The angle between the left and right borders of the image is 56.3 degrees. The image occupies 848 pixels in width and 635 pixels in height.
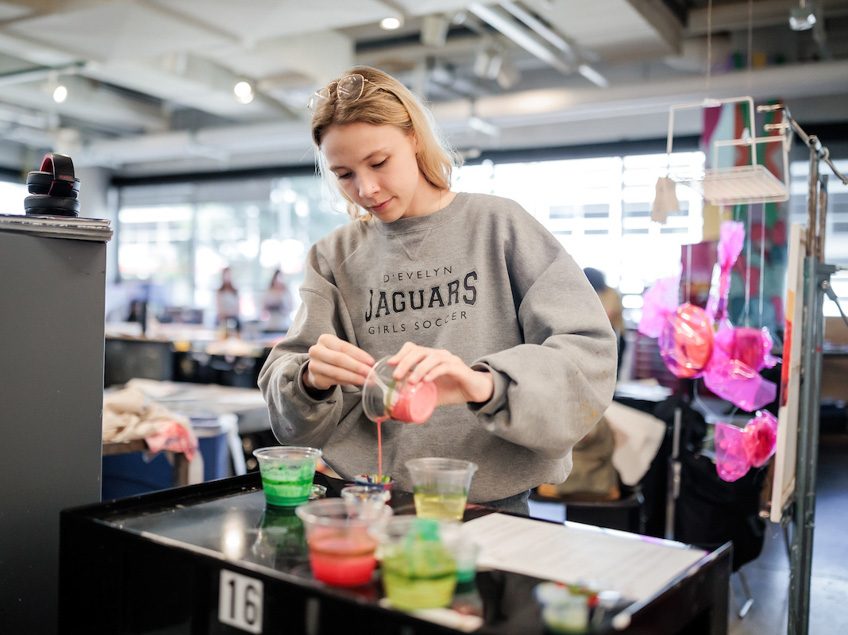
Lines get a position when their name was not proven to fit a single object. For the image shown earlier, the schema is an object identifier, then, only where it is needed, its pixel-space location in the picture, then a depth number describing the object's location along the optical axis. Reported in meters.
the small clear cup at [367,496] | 1.03
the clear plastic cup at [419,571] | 0.76
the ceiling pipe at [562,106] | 5.88
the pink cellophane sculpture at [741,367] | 2.85
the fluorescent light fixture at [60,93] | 6.79
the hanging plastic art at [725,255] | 3.03
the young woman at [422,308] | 1.22
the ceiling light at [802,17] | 4.10
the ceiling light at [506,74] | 6.78
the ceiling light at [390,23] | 5.03
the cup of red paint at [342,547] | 0.81
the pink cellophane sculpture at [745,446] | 2.72
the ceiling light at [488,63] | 6.24
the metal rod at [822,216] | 2.47
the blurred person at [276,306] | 8.03
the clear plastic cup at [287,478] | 1.16
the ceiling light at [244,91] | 6.73
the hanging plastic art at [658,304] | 3.05
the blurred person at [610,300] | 5.05
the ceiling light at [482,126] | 6.97
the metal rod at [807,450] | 2.26
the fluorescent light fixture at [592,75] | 6.40
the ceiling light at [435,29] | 5.60
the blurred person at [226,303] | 7.85
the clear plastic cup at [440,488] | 1.05
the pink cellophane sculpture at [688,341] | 2.88
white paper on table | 0.86
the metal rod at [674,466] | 3.55
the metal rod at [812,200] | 2.36
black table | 0.78
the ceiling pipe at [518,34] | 4.91
